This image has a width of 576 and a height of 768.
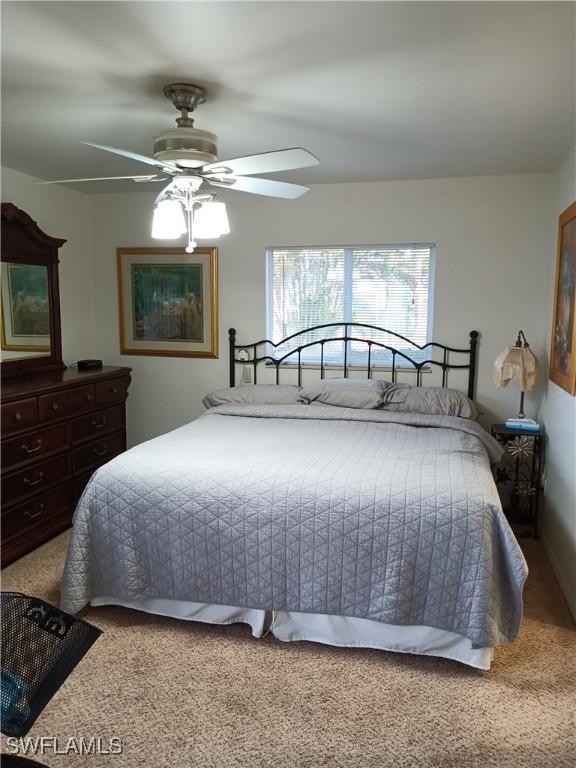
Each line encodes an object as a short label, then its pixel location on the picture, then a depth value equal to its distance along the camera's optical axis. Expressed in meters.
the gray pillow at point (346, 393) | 3.85
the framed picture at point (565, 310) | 3.01
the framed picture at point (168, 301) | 4.56
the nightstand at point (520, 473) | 3.72
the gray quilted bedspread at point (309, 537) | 2.32
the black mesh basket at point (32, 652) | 1.22
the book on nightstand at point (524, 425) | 3.65
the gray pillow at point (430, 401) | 3.77
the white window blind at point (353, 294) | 4.23
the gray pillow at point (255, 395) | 4.06
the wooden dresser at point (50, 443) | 3.29
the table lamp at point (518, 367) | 3.64
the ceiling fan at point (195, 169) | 2.28
